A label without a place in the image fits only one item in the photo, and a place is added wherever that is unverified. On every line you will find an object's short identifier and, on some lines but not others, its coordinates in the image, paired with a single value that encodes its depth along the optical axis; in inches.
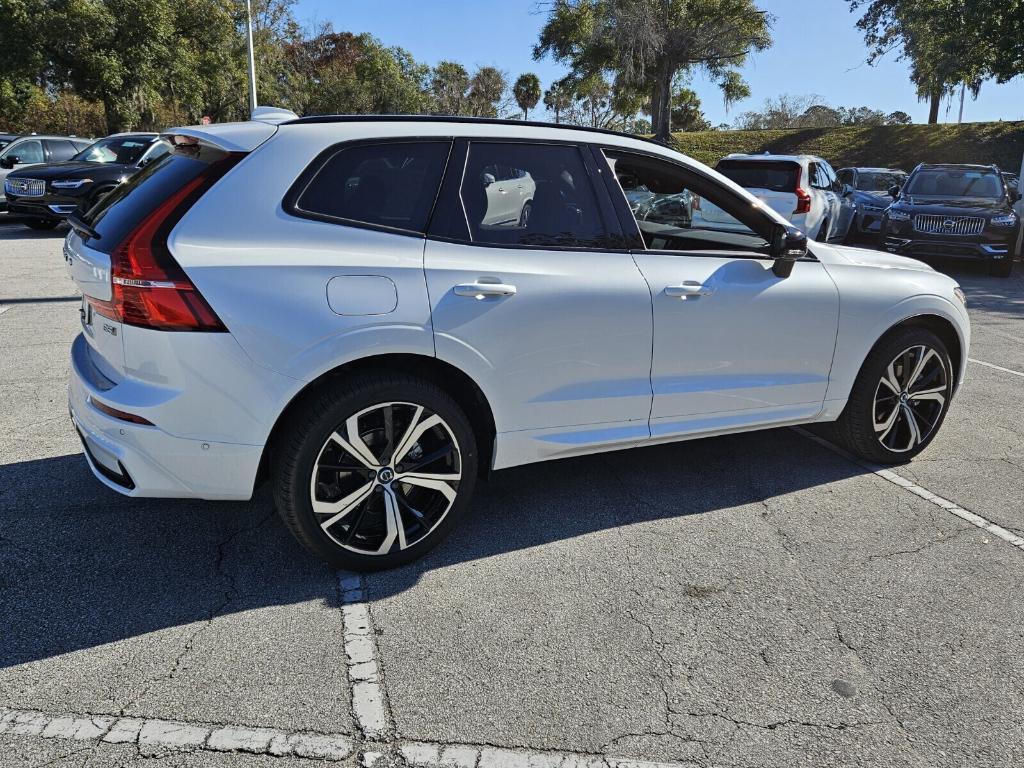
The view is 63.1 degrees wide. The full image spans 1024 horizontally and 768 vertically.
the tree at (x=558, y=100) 1806.1
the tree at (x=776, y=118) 2491.9
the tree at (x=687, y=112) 2292.1
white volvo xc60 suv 119.9
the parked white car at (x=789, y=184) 494.9
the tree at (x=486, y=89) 2308.1
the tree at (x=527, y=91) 2410.2
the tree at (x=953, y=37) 820.6
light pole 1168.8
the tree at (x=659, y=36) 1438.2
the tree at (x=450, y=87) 2206.0
